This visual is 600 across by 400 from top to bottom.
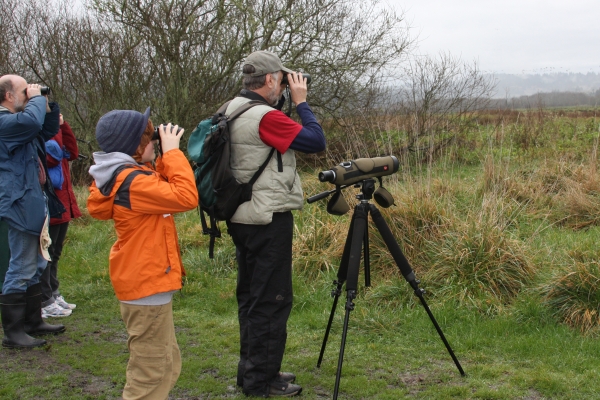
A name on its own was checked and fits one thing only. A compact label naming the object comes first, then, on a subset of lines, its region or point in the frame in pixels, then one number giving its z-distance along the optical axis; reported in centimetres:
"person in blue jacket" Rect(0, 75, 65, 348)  437
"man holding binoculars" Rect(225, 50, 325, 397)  339
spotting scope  346
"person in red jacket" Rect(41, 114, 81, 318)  539
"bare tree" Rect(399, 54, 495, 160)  1139
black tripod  354
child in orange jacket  304
